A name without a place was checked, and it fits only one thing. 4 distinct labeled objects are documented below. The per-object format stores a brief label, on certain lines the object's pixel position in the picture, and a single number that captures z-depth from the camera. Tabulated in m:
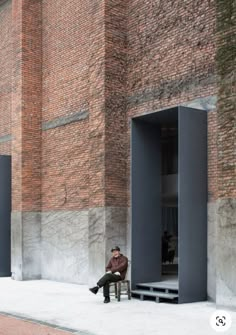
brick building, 11.39
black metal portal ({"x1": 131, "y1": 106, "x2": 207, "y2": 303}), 12.02
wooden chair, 12.50
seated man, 12.38
